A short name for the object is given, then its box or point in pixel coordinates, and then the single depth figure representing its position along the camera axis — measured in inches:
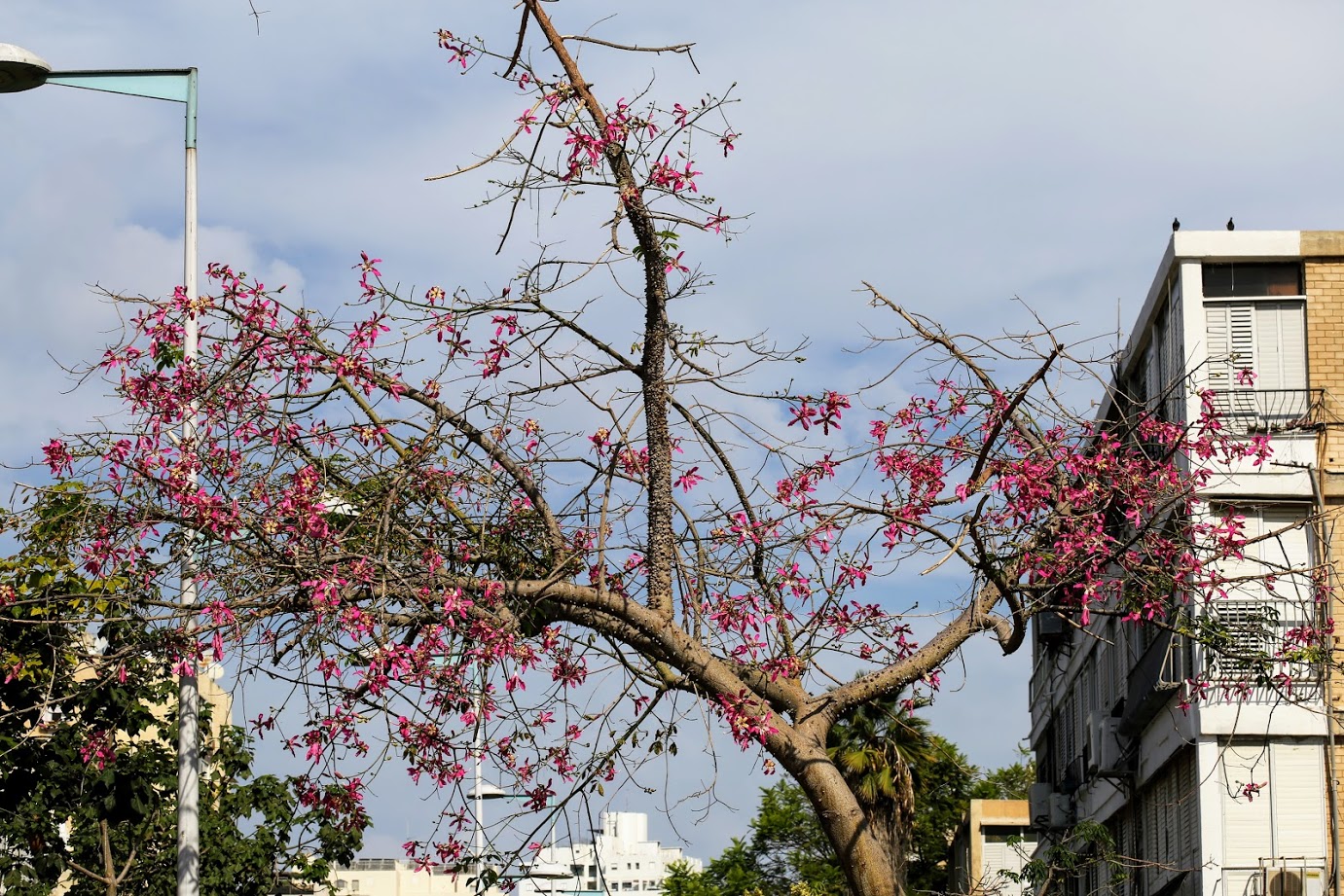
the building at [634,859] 6127.0
